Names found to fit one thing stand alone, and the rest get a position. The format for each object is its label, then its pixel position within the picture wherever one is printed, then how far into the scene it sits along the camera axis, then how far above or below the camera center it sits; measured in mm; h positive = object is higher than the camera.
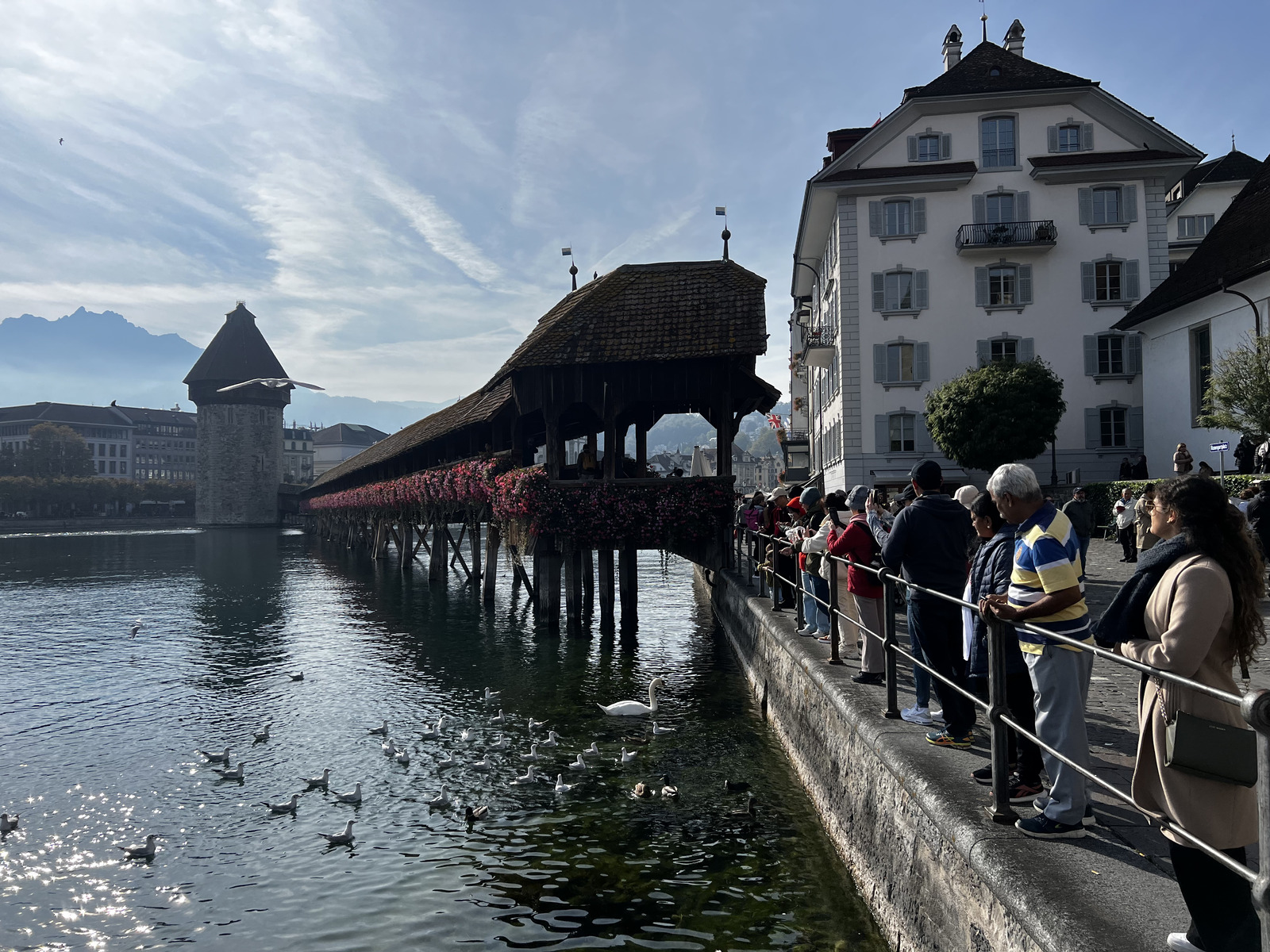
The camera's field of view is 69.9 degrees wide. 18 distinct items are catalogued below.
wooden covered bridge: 16672 +1850
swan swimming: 10609 -2474
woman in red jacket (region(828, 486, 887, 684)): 7031 -719
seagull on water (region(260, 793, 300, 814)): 7844 -2646
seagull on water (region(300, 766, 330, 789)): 8453 -2615
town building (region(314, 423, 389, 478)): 137375 +8820
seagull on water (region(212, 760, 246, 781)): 8836 -2649
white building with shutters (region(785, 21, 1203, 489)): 29422 +8069
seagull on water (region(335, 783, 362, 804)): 7965 -2601
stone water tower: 83688 +5949
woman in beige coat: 2750 -584
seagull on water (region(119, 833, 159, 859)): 6855 -2636
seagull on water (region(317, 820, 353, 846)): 7062 -2625
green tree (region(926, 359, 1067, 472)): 25578 +2246
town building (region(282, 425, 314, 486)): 141250 +7577
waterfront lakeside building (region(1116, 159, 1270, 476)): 20266 +4220
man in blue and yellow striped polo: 3793 -650
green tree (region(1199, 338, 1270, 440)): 16875 +1868
